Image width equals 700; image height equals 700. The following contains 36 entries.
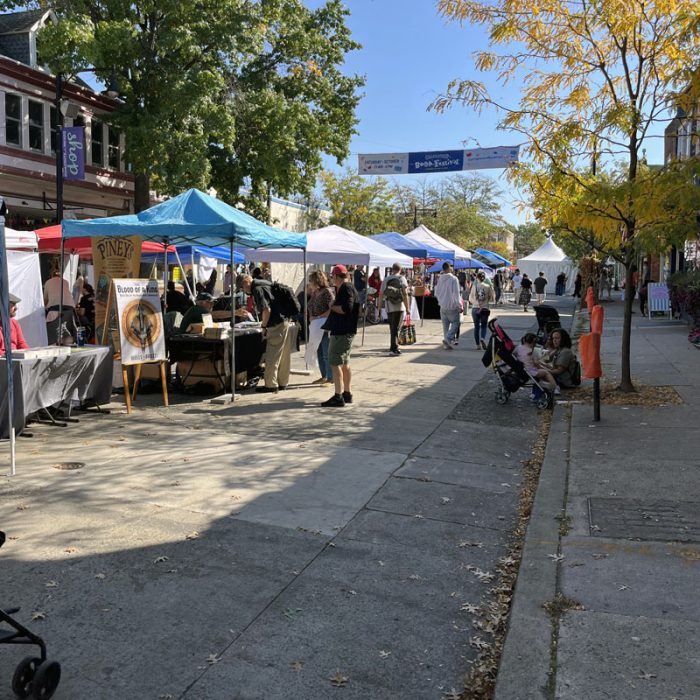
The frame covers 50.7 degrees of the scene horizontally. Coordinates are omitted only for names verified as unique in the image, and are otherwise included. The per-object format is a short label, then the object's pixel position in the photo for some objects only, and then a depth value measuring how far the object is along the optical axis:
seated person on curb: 10.67
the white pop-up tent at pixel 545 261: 51.12
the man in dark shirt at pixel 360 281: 23.89
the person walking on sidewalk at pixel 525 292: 31.77
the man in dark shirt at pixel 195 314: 10.64
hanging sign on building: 20.66
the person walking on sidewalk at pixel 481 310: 16.88
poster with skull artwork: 9.05
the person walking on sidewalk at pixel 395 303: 15.57
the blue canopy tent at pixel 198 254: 17.58
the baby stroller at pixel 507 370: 9.83
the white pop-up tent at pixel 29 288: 11.98
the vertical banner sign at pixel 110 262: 9.89
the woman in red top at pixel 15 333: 8.24
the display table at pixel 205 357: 10.30
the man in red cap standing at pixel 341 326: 9.61
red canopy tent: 13.77
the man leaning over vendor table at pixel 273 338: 10.71
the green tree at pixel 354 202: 46.69
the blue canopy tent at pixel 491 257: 42.34
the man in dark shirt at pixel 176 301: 12.95
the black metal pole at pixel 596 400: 8.61
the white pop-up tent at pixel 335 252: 15.31
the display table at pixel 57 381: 7.07
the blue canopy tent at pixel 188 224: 9.55
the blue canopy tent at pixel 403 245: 21.56
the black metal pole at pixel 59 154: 18.22
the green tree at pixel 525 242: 129.62
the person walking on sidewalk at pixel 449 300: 16.23
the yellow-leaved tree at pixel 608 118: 9.08
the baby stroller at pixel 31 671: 2.88
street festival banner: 26.73
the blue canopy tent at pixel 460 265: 31.76
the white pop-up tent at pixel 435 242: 23.87
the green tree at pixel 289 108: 24.84
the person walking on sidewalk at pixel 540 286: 33.66
